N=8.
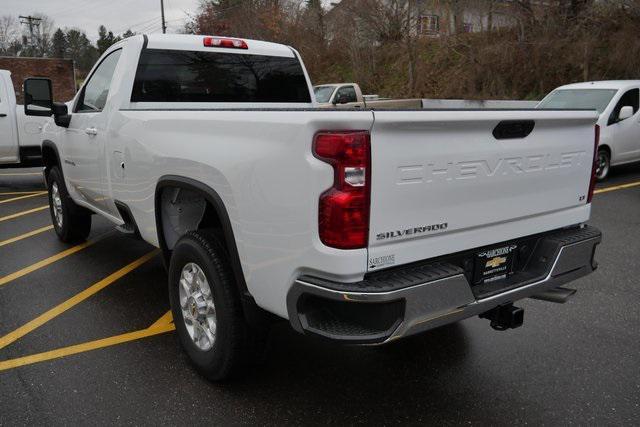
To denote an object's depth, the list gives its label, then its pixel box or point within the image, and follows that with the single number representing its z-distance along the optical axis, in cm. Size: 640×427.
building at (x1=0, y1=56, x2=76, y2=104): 3025
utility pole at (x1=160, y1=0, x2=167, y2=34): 4364
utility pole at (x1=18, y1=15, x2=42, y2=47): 7458
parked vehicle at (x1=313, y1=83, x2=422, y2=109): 1988
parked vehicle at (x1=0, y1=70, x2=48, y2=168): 1013
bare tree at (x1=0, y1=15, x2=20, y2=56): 7348
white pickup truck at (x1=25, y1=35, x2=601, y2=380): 237
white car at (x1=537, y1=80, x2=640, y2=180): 989
